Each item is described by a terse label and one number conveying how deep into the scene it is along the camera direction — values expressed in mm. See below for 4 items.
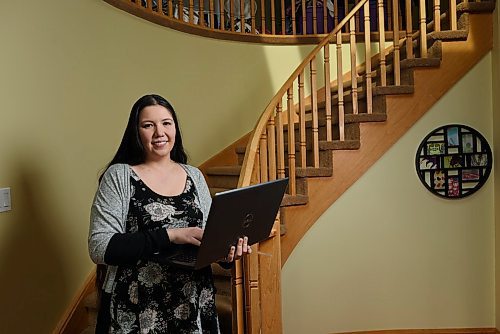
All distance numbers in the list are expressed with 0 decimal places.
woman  1845
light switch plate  2742
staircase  3562
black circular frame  3580
